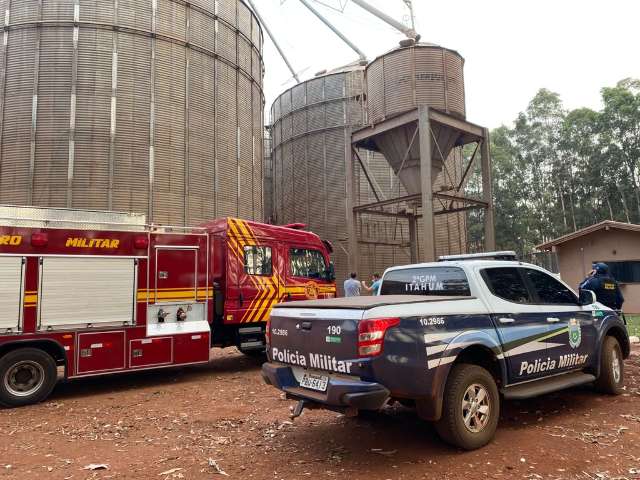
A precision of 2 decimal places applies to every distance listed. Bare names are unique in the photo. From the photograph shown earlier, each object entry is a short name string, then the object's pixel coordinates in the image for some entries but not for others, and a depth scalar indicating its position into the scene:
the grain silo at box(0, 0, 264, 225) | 16.52
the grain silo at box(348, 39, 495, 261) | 14.77
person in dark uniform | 8.80
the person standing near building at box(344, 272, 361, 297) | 14.89
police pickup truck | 4.29
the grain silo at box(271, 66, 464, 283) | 24.03
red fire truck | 7.35
